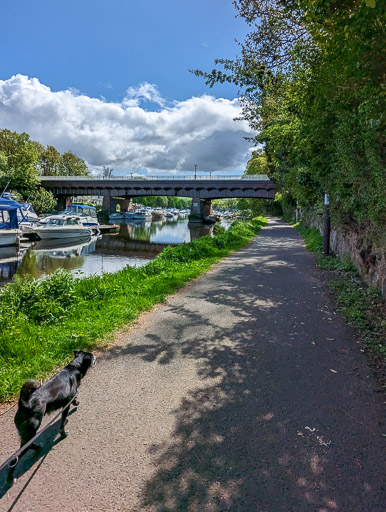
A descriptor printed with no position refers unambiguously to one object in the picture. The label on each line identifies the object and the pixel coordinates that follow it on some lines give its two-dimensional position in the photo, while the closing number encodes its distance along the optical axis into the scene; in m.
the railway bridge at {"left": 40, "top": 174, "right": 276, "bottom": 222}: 50.41
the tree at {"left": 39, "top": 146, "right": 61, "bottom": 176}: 69.50
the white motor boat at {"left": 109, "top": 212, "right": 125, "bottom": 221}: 60.59
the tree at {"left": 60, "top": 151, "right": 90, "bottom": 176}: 74.42
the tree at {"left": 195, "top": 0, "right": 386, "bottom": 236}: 3.89
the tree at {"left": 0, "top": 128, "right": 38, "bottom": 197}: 47.50
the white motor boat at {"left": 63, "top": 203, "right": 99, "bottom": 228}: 36.56
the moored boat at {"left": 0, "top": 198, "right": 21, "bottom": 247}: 23.44
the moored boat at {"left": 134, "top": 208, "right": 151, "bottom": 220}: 68.12
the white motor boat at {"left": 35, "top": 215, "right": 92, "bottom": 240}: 29.44
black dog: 2.54
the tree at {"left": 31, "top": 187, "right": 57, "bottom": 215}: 50.02
